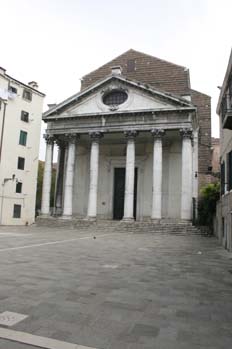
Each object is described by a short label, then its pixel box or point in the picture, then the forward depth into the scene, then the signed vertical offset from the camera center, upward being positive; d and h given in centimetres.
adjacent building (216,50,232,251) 1181 +156
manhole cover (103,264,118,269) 763 -130
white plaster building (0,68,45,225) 2784 +545
